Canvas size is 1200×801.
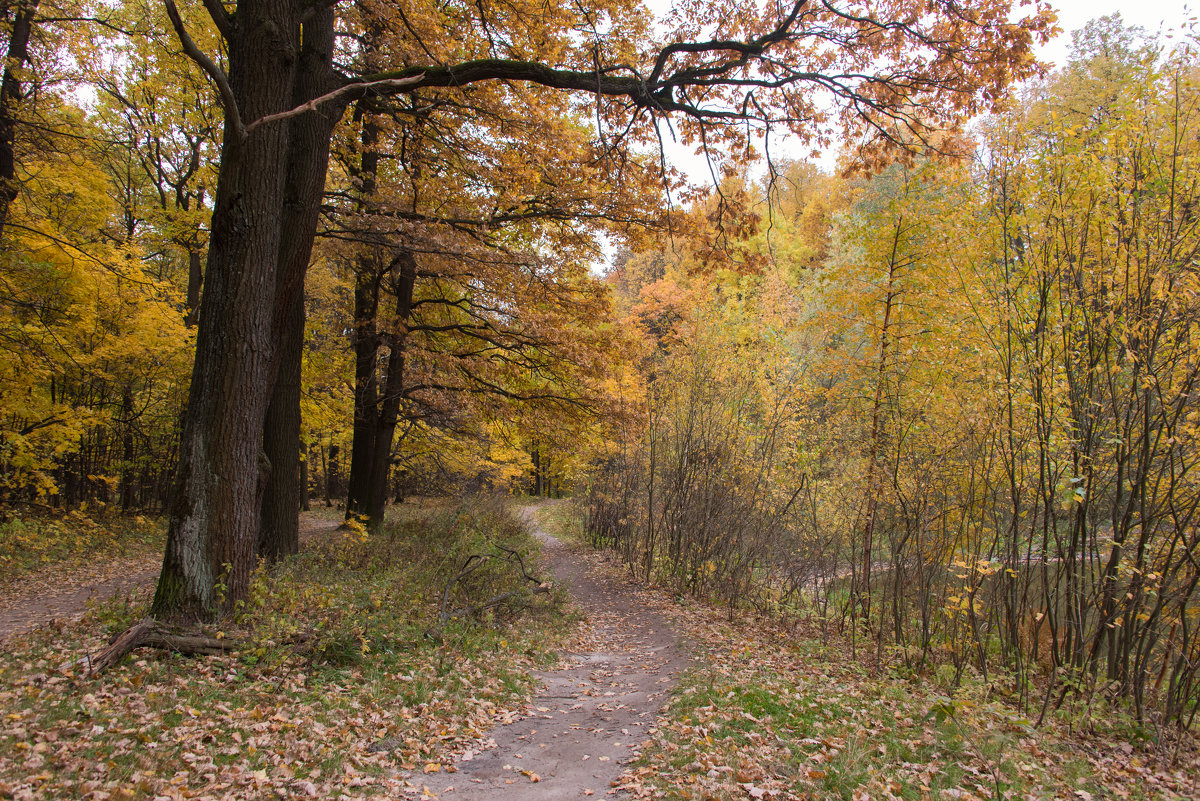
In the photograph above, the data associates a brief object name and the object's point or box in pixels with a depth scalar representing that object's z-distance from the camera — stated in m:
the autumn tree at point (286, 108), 5.32
